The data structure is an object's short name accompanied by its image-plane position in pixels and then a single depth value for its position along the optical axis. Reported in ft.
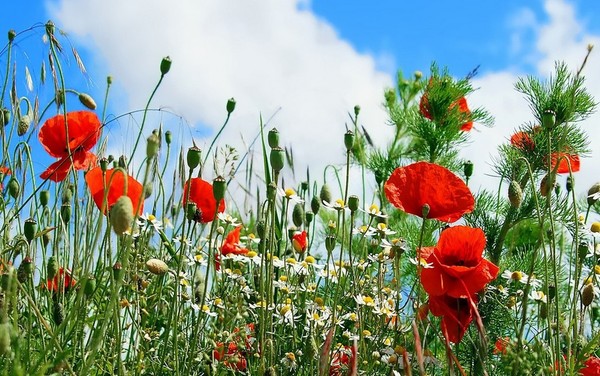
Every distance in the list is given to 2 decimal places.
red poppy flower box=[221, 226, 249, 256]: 8.18
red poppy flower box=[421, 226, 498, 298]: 5.82
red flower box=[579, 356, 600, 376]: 5.93
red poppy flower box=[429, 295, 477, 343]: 5.98
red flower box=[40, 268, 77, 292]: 6.55
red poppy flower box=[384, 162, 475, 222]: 6.02
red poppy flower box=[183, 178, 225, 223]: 6.65
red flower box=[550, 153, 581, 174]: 8.39
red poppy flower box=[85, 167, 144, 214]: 5.70
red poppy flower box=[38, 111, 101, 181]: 7.52
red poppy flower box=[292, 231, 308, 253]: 8.11
